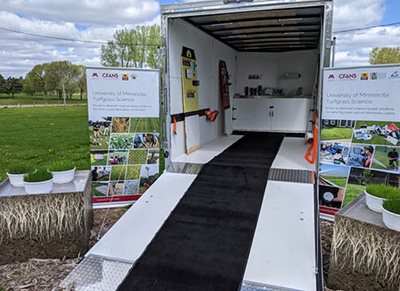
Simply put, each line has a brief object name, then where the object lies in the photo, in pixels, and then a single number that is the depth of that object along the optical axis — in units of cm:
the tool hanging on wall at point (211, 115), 564
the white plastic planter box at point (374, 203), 236
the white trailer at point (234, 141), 219
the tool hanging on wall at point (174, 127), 412
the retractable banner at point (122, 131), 361
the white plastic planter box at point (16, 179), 292
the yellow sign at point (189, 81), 448
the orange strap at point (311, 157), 414
